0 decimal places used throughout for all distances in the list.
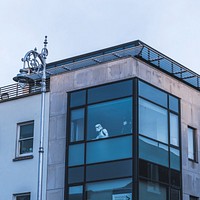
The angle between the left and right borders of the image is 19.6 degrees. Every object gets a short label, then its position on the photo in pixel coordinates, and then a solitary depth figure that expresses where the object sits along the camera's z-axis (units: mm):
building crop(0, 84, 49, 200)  24312
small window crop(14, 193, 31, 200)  24212
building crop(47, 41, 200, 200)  21812
